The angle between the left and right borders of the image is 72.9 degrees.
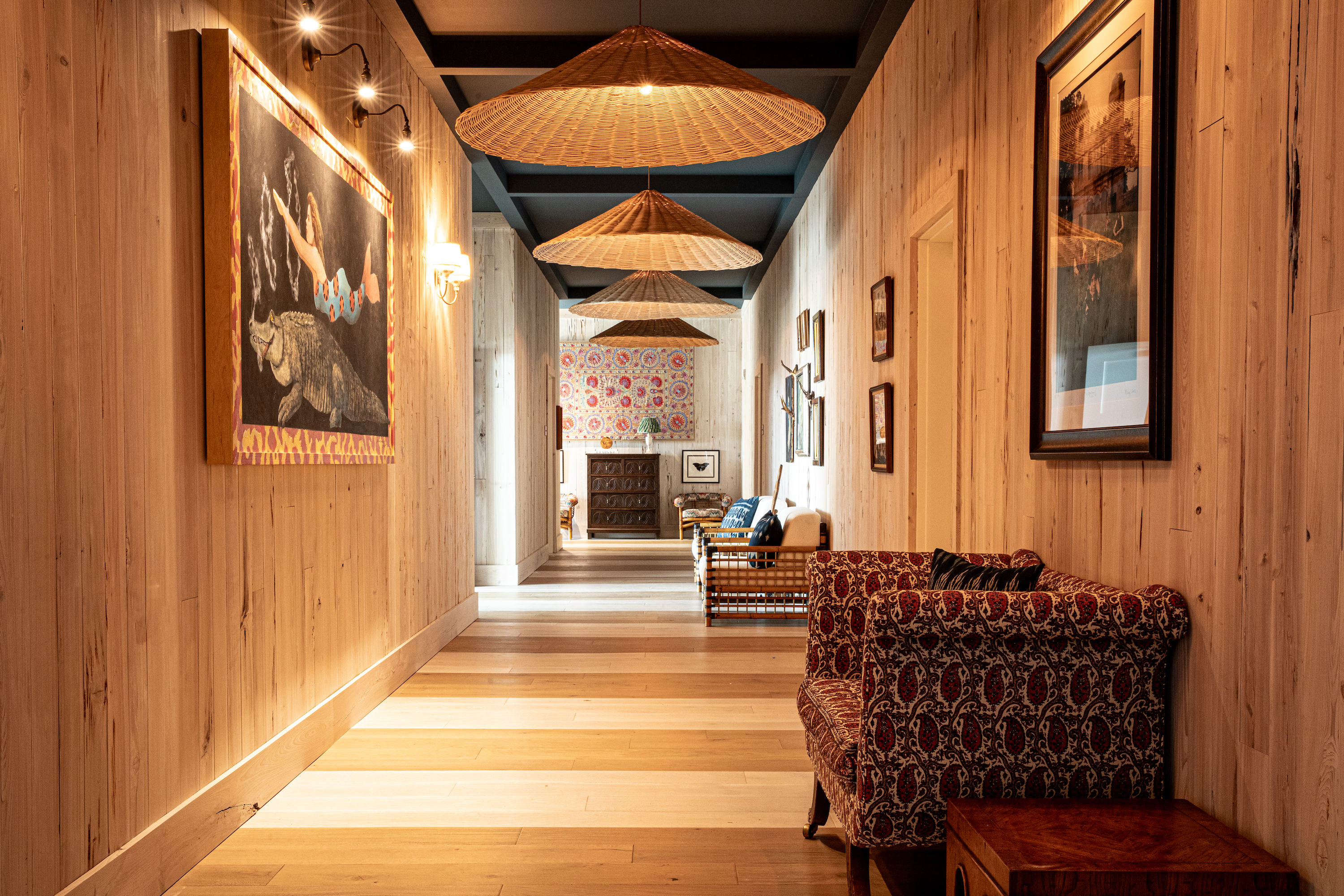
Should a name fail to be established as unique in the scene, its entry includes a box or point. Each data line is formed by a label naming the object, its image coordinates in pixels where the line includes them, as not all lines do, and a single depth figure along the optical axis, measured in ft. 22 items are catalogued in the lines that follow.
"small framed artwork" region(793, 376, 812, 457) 24.77
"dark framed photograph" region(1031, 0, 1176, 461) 6.87
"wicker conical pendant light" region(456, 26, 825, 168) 8.16
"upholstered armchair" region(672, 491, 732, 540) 38.47
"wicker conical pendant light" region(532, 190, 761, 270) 14.40
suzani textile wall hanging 46.96
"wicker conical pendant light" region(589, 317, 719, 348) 28.04
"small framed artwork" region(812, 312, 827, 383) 21.99
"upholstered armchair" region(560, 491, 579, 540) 45.01
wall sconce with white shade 17.04
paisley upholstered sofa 6.36
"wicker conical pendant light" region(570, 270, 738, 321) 21.63
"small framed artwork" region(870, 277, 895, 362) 15.40
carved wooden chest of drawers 45.80
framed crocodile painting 8.64
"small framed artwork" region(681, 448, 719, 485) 46.52
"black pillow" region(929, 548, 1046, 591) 7.99
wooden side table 5.08
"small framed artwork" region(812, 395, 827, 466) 22.22
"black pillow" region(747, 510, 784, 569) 21.29
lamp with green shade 45.80
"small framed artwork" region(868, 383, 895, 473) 15.40
